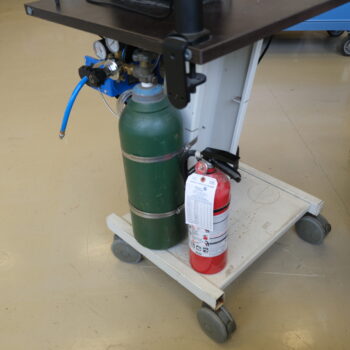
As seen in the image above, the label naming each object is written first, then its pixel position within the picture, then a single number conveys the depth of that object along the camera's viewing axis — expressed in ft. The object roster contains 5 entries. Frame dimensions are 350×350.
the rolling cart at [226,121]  2.53
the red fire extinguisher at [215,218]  2.96
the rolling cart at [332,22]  8.39
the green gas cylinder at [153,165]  2.90
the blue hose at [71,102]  3.19
